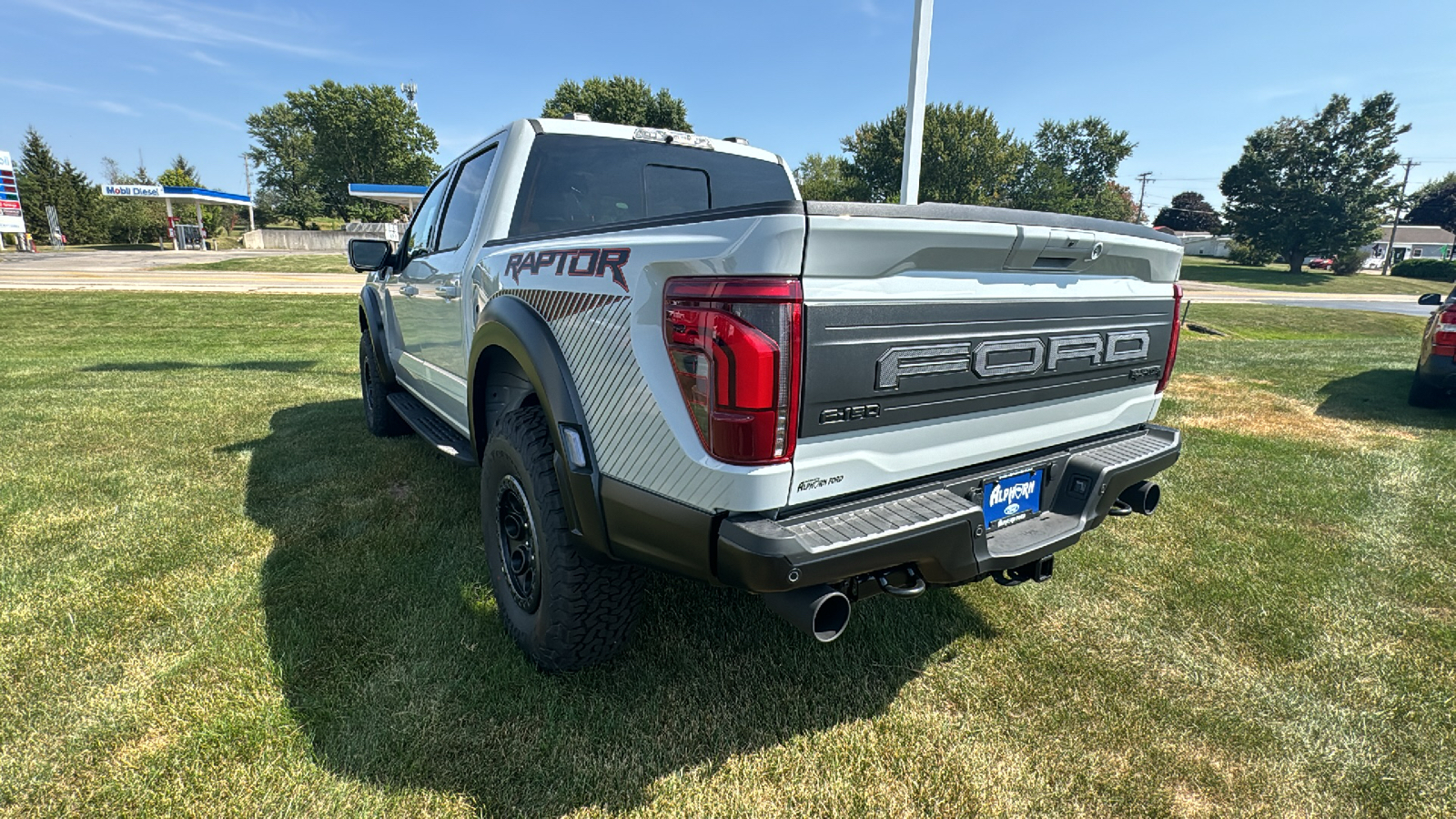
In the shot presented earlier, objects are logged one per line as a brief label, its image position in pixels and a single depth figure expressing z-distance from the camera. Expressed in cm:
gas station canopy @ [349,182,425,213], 2898
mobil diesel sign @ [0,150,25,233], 3578
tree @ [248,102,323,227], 6394
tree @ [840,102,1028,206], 4962
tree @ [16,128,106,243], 4566
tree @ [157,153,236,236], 5212
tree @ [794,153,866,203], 5171
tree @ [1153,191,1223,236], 8369
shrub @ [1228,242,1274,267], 4868
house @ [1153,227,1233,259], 7488
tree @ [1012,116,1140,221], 5388
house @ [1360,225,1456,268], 7225
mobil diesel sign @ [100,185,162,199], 4250
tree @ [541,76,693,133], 5056
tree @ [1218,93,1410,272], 3988
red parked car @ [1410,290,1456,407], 588
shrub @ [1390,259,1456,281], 4416
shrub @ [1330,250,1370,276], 4722
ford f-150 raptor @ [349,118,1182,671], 163
